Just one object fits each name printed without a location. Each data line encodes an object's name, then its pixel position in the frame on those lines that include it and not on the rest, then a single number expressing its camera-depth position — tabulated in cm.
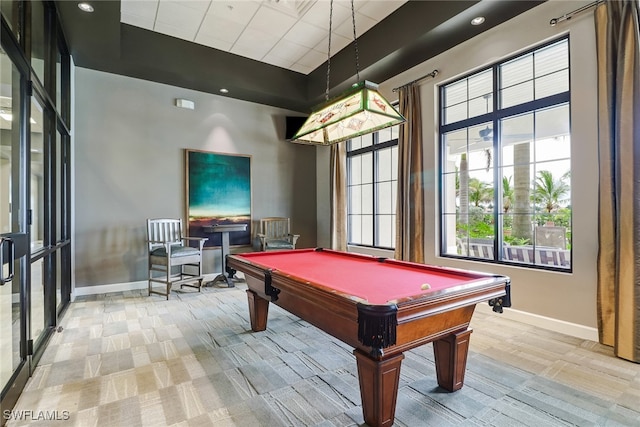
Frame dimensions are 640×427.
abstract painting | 527
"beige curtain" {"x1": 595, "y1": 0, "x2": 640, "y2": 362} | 254
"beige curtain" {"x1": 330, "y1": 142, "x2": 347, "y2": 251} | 602
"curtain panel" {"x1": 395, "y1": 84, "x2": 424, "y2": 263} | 439
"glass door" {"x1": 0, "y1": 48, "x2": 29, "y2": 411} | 187
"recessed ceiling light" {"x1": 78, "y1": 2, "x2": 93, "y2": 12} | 314
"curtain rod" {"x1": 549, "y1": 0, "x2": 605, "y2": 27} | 282
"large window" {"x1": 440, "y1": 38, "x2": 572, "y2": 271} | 329
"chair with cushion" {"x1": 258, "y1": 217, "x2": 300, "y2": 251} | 528
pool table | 149
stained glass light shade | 259
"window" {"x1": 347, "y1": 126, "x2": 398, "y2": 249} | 534
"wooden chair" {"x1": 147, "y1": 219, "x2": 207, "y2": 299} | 429
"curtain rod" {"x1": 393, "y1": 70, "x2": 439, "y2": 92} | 424
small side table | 496
